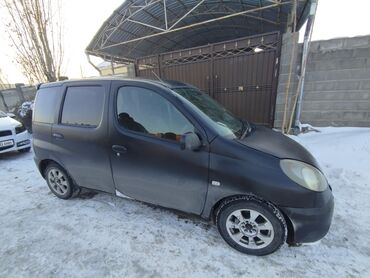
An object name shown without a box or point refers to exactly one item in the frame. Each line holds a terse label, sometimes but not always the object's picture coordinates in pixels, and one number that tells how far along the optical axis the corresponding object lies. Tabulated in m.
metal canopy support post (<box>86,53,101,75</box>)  9.41
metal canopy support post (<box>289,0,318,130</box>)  4.85
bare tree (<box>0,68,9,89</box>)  14.57
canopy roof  8.02
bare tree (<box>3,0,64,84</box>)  8.08
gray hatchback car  1.92
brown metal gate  5.64
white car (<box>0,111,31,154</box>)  5.21
